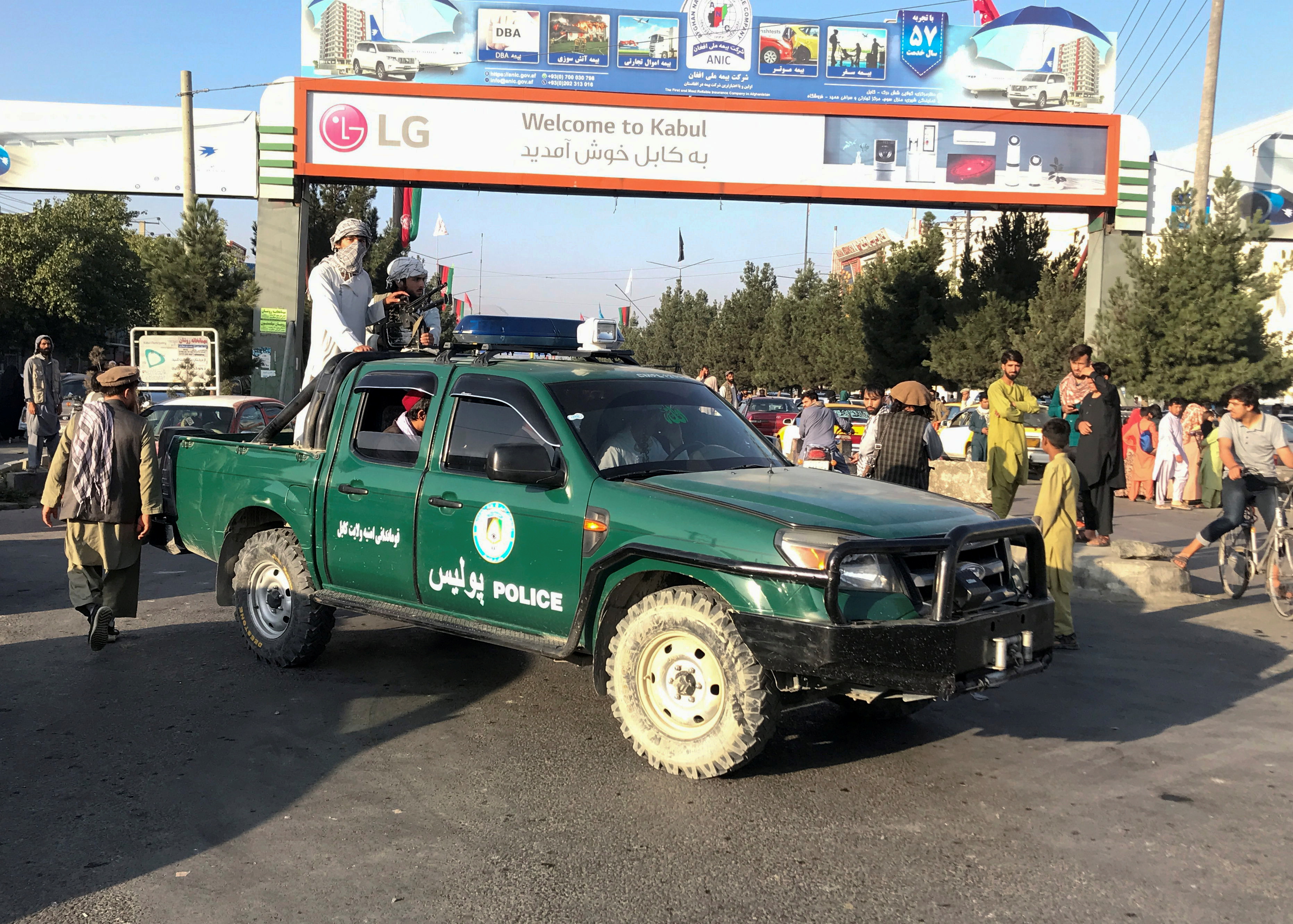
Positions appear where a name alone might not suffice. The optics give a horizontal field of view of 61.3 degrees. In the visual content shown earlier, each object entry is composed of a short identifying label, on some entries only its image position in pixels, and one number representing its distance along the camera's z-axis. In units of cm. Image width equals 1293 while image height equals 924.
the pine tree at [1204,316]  2180
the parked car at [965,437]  2241
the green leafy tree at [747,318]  6097
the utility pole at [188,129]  2378
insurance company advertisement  2455
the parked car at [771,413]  2780
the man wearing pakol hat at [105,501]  683
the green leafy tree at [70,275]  4822
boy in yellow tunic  721
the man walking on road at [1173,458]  1862
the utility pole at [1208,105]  2322
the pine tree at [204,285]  2436
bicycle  898
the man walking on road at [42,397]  1502
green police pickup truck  442
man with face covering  730
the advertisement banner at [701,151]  2430
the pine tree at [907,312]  3500
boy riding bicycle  927
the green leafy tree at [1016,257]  3259
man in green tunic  927
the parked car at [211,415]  1291
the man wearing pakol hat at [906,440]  873
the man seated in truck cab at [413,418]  607
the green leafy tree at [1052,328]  2973
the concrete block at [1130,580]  939
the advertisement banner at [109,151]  2547
